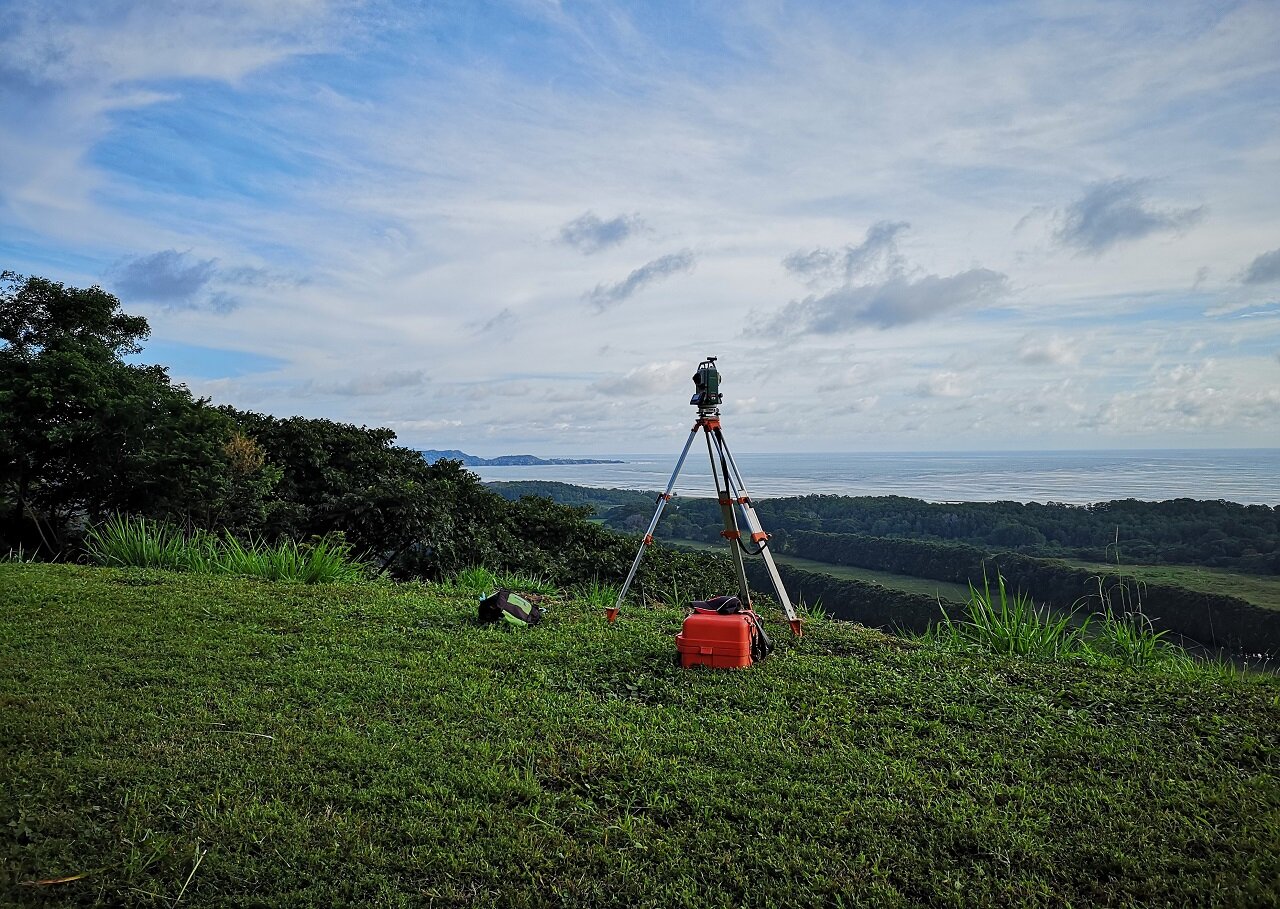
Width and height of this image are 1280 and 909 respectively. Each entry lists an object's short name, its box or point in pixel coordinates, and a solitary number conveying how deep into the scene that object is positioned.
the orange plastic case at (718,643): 4.95
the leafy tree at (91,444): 10.55
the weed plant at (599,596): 7.40
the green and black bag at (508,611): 6.10
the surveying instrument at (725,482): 5.46
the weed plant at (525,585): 7.98
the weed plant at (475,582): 7.74
